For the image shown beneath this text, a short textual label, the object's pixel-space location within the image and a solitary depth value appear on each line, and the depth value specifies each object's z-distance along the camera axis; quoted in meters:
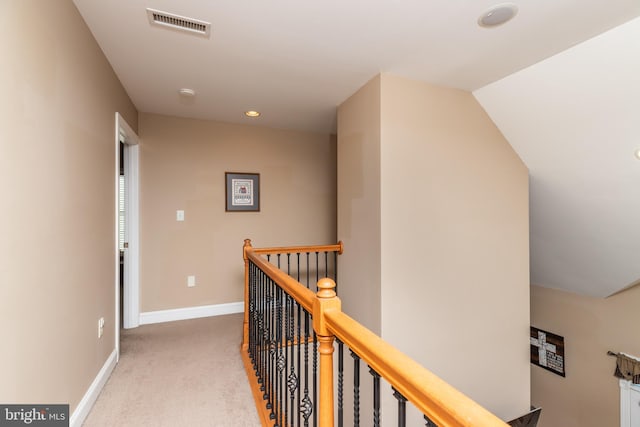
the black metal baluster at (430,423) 0.66
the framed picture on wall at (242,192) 3.97
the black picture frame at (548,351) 4.64
